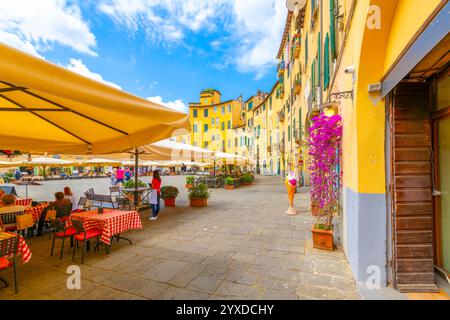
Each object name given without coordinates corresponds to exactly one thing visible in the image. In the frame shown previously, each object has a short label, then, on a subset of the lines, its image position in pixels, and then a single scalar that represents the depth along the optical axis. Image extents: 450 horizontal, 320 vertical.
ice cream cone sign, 7.39
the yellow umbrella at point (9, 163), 11.04
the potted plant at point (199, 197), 9.10
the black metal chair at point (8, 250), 2.89
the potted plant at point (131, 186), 9.32
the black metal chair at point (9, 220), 4.71
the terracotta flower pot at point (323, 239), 4.34
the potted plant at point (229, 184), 15.61
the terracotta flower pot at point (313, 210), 6.99
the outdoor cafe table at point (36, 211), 5.46
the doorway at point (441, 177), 2.69
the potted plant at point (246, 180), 18.61
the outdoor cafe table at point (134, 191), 8.51
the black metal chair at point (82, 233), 4.07
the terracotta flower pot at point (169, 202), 9.37
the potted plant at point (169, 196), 9.34
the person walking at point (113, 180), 17.20
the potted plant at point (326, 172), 4.36
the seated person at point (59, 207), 5.33
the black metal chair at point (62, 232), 4.25
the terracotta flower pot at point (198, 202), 9.09
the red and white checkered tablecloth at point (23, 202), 6.45
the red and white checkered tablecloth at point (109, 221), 4.24
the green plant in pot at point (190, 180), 14.33
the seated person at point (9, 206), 4.82
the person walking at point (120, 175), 16.19
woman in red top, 7.12
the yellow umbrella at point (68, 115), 1.64
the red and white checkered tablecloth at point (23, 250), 3.20
